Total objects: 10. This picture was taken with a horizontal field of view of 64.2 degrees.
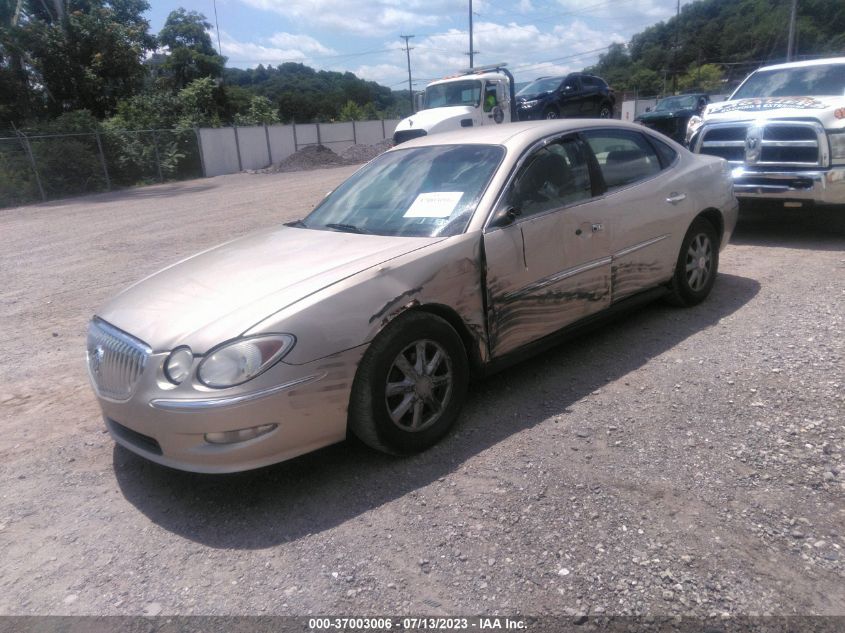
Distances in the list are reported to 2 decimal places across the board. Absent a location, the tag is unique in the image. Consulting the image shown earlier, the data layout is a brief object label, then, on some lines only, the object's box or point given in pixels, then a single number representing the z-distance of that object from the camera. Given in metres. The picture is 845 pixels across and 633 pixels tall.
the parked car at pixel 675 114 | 19.59
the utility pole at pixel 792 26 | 37.44
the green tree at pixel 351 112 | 50.47
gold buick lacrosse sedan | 3.03
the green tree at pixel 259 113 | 39.47
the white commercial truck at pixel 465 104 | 16.52
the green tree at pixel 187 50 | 47.31
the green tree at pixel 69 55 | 27.89
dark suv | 20.88
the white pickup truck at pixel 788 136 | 7.14
